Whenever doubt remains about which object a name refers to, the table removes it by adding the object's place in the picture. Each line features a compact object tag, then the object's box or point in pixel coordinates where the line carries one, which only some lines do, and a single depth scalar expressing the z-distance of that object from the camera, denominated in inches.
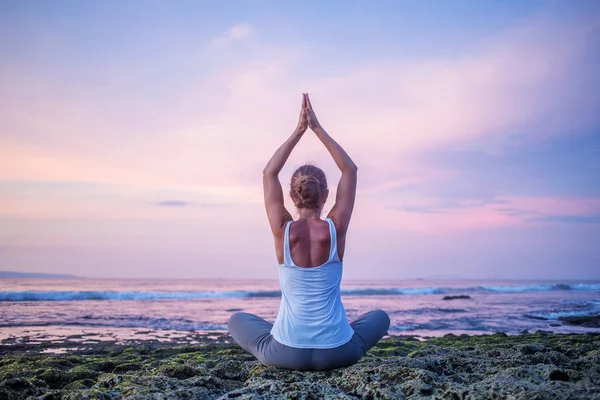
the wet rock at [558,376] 127.7
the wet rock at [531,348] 193.0
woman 141.9
